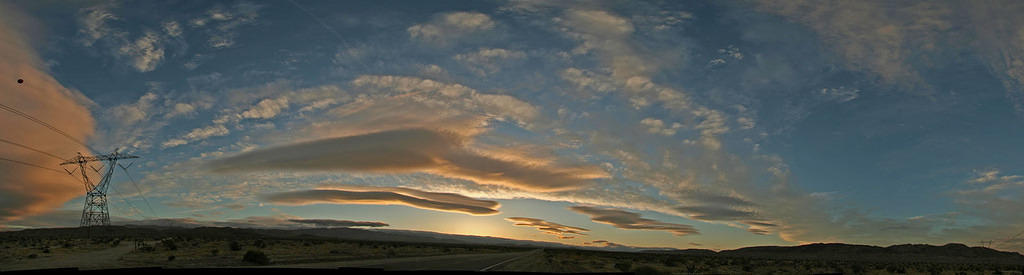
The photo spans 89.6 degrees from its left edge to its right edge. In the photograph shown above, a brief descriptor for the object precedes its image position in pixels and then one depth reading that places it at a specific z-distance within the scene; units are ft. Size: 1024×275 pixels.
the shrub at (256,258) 120.21
